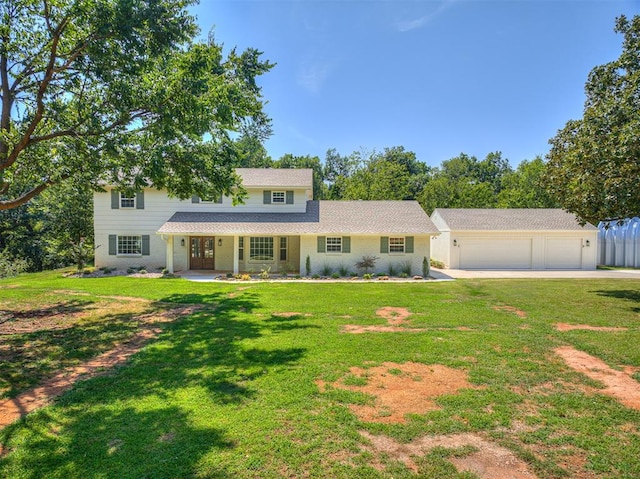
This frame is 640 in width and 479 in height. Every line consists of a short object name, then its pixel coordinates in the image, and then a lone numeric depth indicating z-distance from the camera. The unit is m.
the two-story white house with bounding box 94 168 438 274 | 18.55
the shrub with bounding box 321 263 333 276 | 18.22
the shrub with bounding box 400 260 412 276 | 18.45
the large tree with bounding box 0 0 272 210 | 7.46
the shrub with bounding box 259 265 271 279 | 17.59
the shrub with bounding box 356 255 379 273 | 18.38
